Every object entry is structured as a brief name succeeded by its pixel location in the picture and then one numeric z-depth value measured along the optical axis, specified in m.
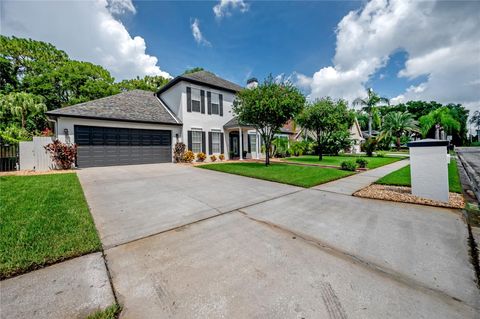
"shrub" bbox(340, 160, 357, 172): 10.54
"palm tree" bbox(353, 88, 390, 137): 33.69
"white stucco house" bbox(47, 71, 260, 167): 11.55
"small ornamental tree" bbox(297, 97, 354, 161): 14.87
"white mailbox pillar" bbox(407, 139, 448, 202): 4.89
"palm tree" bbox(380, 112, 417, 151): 31.58
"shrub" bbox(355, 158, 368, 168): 11.55
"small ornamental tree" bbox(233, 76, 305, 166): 10.82
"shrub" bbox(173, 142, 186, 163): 14.73
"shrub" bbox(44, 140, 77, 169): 10.34
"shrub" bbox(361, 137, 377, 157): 20.77
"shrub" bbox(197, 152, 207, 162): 15.32
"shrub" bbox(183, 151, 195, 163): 14.64
